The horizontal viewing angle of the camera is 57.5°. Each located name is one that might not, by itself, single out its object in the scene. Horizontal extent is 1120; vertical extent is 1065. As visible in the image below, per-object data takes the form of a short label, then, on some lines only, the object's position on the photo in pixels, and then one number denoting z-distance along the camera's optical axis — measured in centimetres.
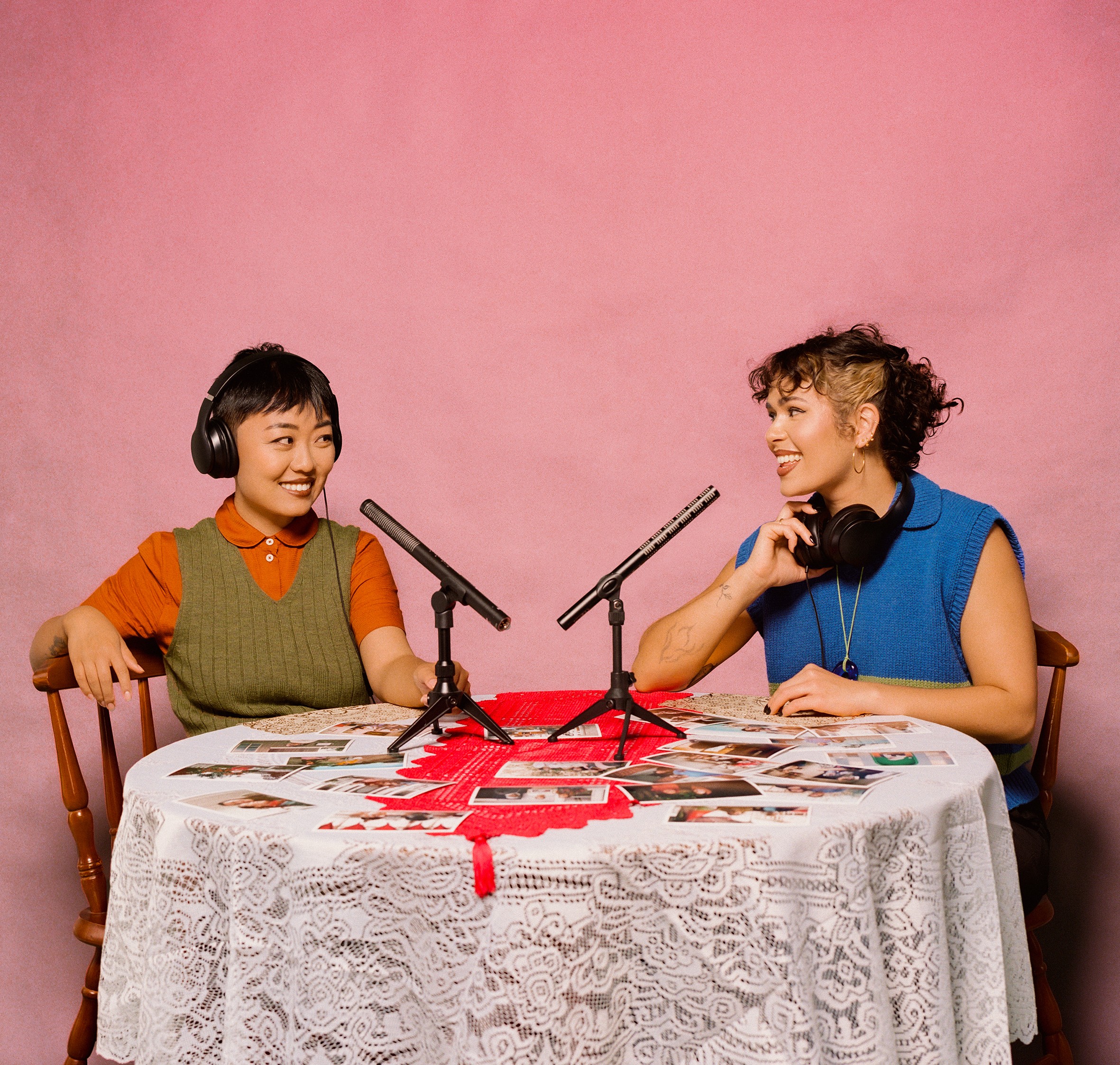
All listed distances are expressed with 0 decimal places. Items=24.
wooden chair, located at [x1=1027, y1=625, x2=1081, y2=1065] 188
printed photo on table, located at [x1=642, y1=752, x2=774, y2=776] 129
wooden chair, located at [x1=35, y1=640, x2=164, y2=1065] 188
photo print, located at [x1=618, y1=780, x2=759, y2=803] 115
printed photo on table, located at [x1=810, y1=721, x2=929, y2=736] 153
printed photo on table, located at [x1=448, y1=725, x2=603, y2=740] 158
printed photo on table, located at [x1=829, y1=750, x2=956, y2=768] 131
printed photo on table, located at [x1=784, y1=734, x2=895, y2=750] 143
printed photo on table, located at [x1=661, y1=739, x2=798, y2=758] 139
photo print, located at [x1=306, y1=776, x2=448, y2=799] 122
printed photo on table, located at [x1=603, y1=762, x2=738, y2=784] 124
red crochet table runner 105
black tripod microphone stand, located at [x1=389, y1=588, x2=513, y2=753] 152
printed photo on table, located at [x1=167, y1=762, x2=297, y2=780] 133
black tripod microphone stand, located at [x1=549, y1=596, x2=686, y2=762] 144
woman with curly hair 185
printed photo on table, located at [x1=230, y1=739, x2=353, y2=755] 152
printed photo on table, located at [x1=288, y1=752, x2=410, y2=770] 139
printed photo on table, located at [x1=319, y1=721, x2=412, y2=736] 166
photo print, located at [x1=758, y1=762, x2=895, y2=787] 121
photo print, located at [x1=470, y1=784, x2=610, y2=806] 114
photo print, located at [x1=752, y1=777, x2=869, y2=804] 113
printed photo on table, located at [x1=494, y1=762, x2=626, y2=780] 129
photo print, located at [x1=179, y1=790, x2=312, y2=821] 114
